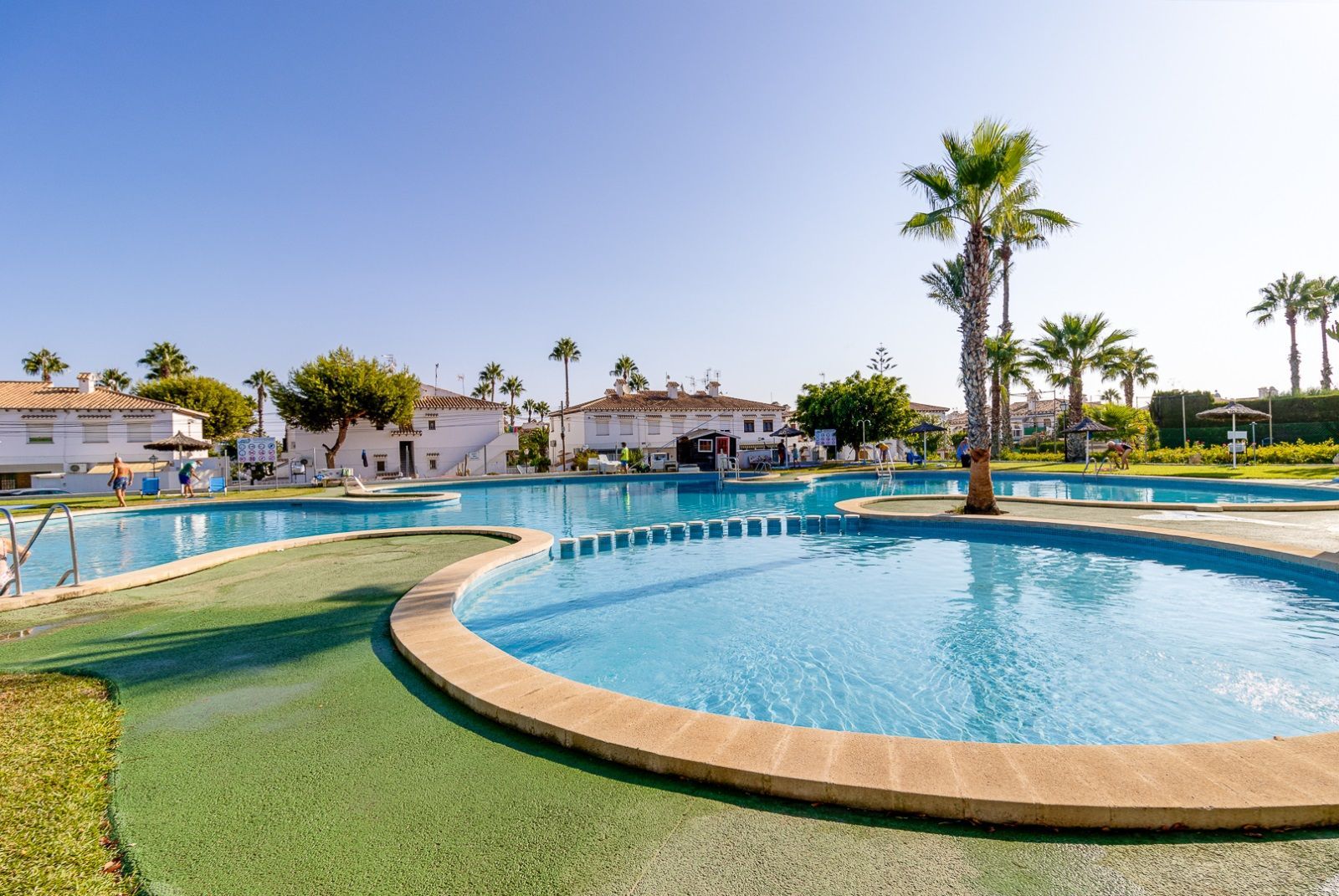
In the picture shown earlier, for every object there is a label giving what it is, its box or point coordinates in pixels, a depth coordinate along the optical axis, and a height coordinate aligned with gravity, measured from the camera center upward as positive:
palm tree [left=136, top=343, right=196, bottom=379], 47.50 +8.64
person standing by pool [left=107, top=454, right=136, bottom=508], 19.88 -0.41
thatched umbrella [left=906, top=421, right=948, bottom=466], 32.41 +0.84
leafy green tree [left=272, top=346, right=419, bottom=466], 35.09 +4.07
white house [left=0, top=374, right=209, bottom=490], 31.50 +2.22
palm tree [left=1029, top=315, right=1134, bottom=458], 29.38 +4.73
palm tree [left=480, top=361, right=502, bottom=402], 70.50 +9.94
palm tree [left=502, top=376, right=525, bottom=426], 74.31 +8.64
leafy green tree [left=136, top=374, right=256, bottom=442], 40.91 +4.81
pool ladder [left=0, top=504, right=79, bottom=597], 6.42 -1.03
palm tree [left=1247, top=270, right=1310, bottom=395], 38.31 +8.66
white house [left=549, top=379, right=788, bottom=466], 43.66 +2.53
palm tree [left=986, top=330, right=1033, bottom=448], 35.03 +4.52
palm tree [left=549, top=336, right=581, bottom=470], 65.38 +11.39
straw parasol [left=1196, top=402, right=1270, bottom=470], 25.30 +0.96
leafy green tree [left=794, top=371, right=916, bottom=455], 33.59 +2.14
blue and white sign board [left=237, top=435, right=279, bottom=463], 27.09 +0.66
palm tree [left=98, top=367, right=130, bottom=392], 49.31 +7.56
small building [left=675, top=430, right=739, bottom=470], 37.06 +0.25
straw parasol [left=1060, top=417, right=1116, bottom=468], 27.16 +0.50
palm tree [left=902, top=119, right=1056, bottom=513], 12.62 +5.35
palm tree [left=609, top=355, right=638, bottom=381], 63.90 +9.33
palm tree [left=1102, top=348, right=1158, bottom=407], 39.57 +5.28
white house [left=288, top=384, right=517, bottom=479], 39.44 +1.15
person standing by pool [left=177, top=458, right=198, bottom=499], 22.20 -0.49
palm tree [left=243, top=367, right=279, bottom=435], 60.28 +8.64
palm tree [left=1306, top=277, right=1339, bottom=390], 36.62 +8.42
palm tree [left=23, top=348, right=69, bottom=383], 46.97 +8.64
